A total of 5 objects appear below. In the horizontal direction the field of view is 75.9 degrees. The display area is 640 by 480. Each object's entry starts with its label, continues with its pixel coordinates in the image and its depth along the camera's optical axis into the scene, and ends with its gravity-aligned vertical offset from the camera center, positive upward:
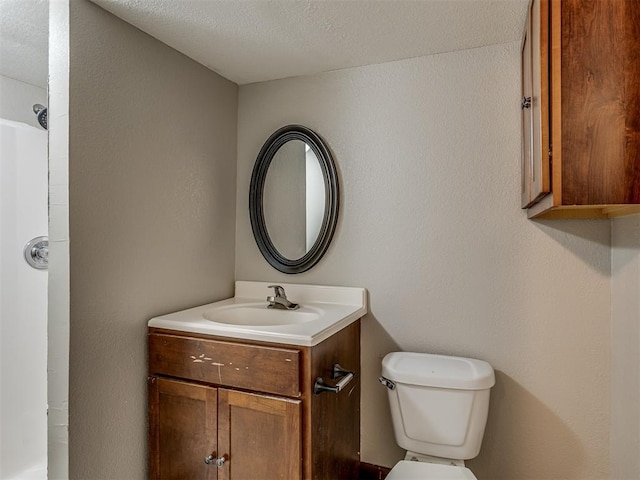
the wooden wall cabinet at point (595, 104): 1.03 +0.35
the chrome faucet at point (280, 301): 1.87 -0.26
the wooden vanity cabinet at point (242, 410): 1.39 -0.61
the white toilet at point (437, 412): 1.53 -0.65
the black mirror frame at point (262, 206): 1.99 +0.22
